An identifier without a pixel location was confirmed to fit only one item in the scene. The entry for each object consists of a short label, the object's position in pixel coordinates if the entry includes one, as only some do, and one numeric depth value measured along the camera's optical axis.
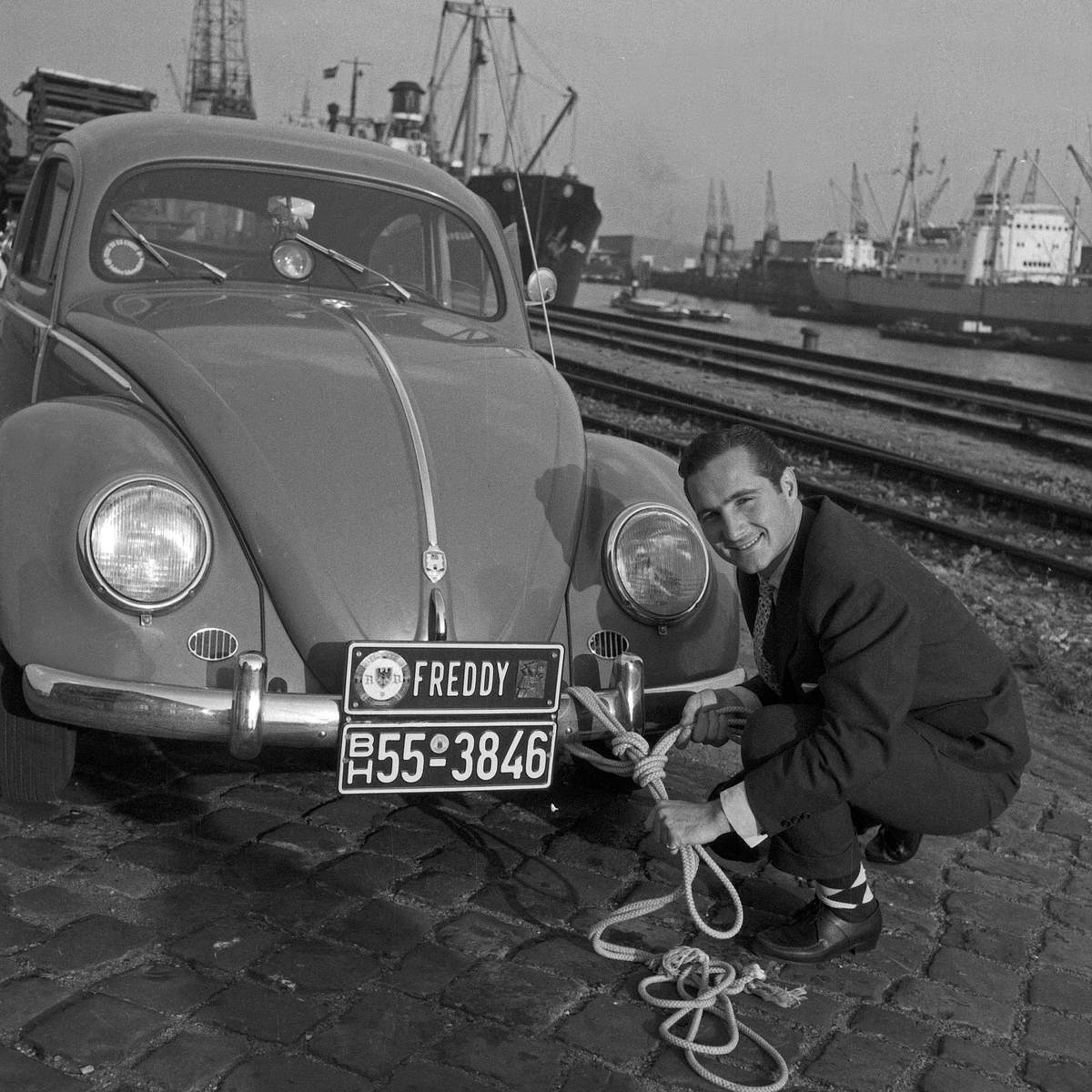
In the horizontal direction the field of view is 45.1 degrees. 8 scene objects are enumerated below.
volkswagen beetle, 3.28
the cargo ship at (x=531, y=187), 37.91
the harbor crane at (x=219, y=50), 82.88
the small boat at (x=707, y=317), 44.64
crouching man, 2.95
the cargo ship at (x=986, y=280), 47.00
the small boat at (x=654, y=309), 44.00
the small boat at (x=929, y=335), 42.64
